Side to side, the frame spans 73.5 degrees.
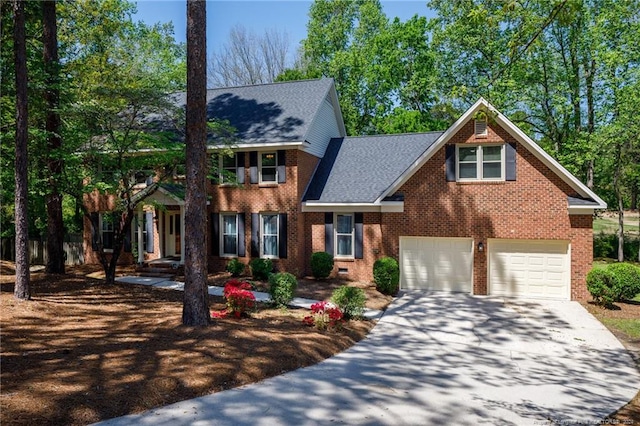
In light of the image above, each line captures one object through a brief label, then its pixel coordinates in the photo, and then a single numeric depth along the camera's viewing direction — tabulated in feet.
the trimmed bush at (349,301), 36.73
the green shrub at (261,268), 55.47
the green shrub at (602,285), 43.47
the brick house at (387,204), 48.34
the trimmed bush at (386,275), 49.32
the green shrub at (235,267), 57.62
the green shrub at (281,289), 40.68
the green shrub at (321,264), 55.67
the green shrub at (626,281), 43.70
